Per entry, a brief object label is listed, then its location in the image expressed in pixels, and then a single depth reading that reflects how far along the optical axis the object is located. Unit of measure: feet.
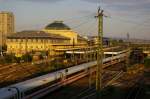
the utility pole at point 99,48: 74.02
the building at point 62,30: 397.19
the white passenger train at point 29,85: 70.95
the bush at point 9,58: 219.08
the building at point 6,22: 575.79
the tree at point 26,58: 228.84
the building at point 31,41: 312.29
